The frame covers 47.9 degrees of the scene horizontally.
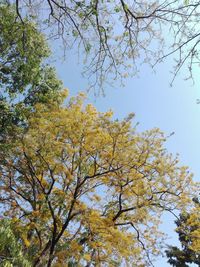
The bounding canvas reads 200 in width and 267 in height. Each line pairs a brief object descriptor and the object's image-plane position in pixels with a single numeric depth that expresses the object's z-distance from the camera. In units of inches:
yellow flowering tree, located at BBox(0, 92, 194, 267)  243.8
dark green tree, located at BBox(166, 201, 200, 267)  260.2
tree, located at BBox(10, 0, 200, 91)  96.8
